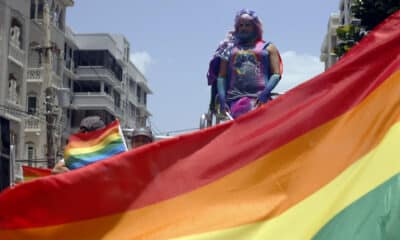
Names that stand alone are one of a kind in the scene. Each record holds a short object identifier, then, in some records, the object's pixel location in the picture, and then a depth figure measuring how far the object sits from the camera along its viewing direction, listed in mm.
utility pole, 34016
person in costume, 7047
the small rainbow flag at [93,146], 6451
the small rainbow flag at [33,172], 7575
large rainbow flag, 3424
